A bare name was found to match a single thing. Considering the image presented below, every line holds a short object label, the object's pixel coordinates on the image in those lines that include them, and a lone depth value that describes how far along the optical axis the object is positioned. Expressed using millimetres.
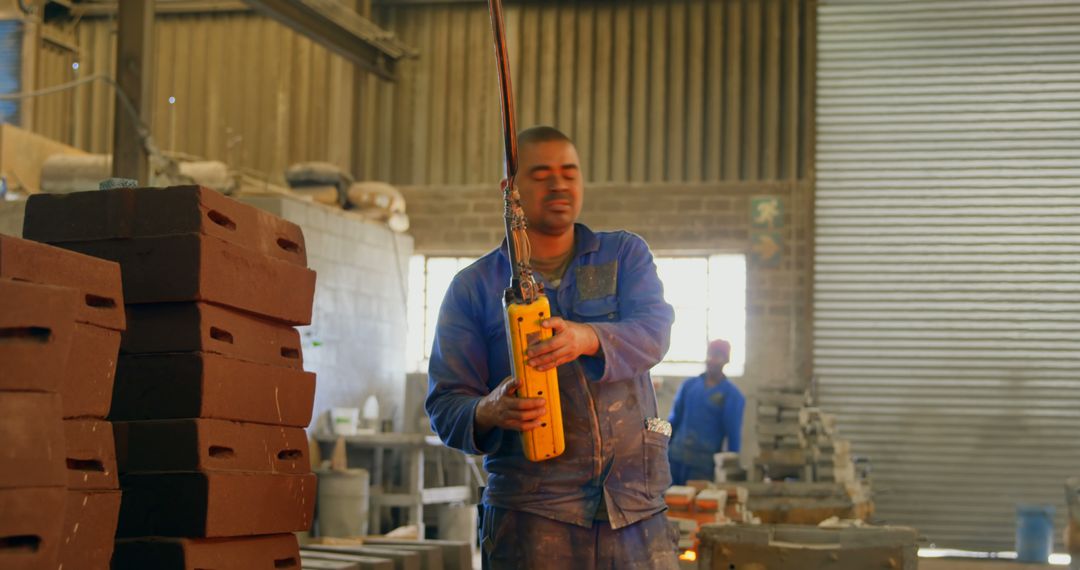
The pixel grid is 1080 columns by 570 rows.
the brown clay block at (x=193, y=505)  3768
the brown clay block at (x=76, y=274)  3033
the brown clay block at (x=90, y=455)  3307
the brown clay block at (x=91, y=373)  3297
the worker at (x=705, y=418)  10781
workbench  12617
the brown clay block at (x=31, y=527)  2855
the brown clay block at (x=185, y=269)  3811
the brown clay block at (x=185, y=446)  3779
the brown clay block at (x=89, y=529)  3244
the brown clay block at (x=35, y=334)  2898
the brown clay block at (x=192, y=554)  3725
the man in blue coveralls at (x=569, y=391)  3338
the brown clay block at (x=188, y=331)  3820
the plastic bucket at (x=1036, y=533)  13273
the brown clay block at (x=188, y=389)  3820
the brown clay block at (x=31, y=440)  2869
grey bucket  11891
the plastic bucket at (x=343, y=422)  12914
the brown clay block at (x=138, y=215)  3857
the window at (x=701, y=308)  14586
